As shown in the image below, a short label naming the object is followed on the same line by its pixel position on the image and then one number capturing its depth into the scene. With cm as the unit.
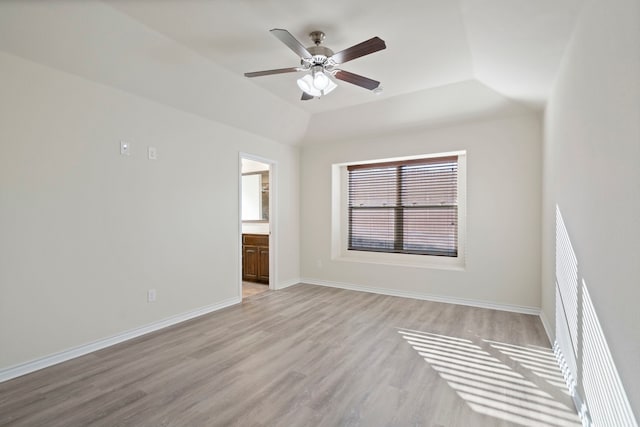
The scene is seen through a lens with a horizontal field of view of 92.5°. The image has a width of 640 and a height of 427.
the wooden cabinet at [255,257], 548
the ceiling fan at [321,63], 219
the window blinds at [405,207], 466
